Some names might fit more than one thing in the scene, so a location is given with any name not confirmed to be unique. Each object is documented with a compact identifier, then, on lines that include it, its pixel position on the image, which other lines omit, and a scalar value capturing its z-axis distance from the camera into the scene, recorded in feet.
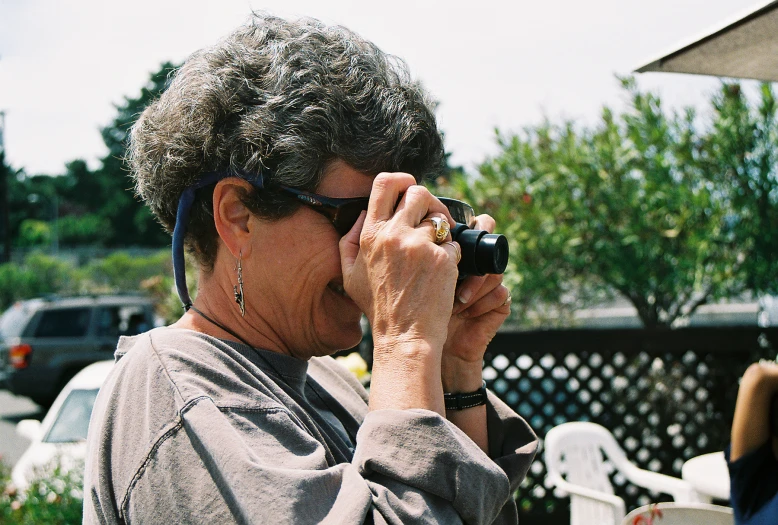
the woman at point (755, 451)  7.56
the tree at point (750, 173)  17.11
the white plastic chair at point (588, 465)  12.01
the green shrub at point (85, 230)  167.92
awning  8.25
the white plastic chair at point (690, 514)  7.45
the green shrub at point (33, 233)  153.17
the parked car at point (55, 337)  34.81
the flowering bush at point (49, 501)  10.56
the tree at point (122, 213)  165.37
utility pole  77.33
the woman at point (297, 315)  3.15
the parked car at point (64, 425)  15.41
